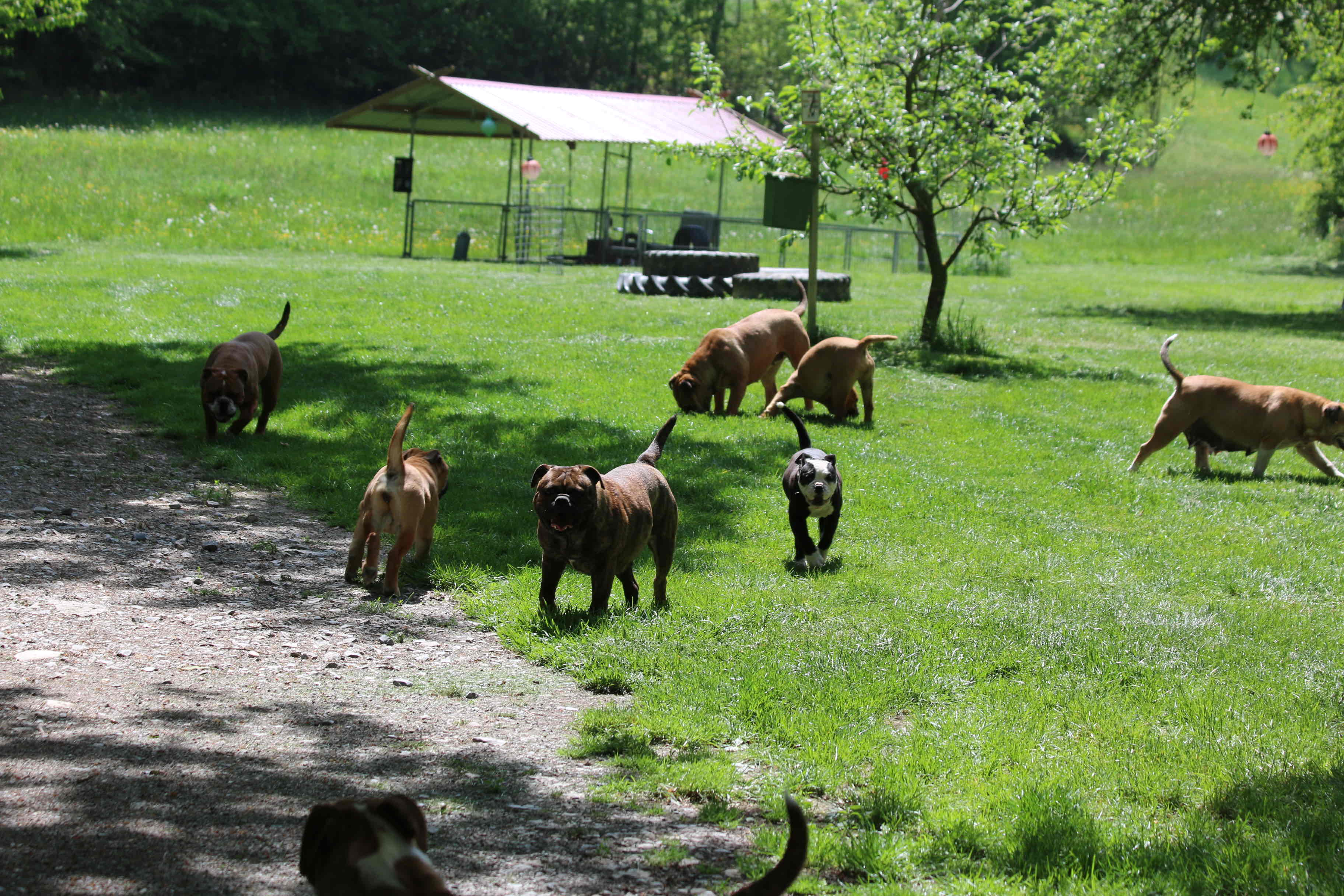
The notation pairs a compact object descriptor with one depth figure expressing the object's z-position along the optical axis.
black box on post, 31.38
